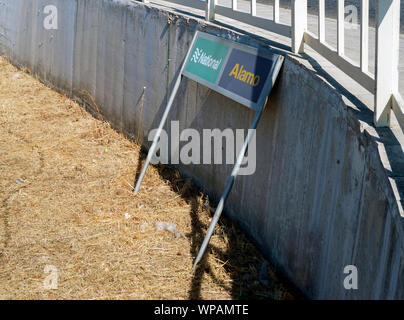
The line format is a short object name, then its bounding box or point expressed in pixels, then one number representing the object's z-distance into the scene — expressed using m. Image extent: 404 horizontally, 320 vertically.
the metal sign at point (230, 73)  10.87
